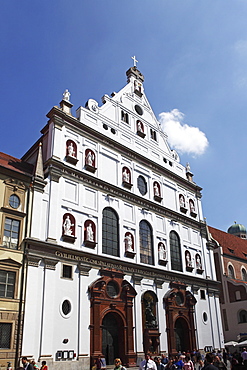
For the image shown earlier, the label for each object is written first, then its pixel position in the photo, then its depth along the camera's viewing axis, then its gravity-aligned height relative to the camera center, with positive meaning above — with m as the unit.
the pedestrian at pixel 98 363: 21.16 -1.30
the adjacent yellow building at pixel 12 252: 18.78 +4.62
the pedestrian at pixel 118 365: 10.42 -0.71
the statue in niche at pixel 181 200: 36.43 +12.68
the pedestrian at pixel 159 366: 16.94 -1.23
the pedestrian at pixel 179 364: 17.35 -1.21
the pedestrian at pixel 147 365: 12.25 -0.85
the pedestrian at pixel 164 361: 21.36 -1.29
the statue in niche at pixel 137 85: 37.47 +24.19
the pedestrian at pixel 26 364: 13.92 -0.89
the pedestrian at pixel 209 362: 7.31 -0.51
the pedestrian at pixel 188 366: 16.44 -1.23
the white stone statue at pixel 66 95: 28.34 +17.67
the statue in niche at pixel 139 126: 34.36 +18.55
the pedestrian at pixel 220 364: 10.36 -0.75
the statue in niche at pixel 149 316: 26.75 +1.44
